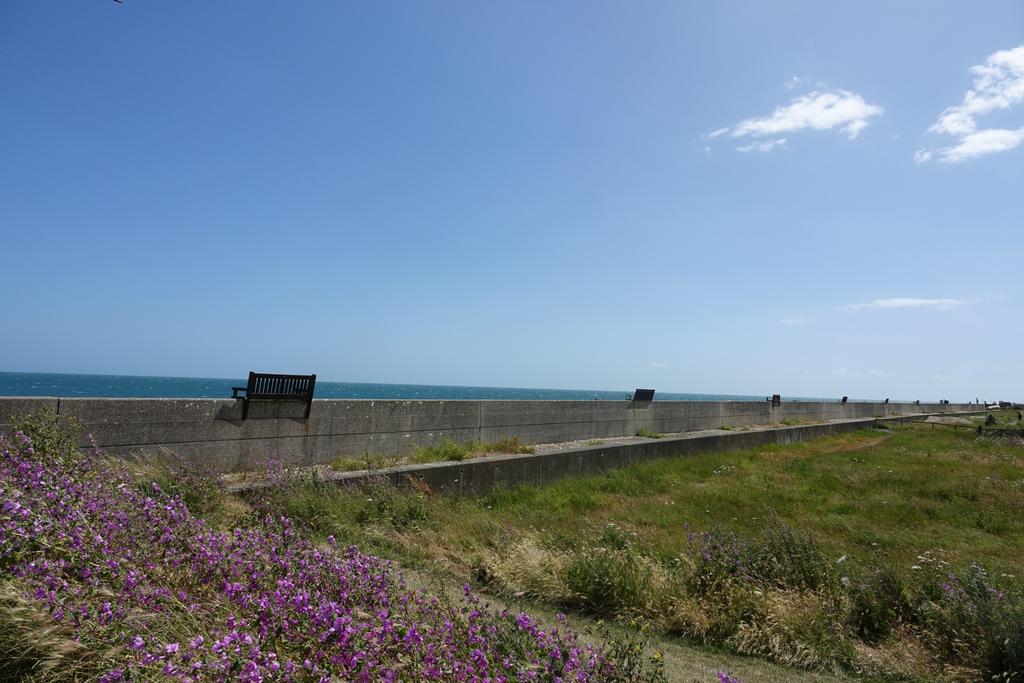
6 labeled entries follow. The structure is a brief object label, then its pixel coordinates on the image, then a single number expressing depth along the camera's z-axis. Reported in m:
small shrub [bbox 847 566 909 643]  4.86
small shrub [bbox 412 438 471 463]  11.11
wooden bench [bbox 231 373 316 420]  9.65
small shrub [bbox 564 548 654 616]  5.48
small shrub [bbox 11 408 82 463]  6.07
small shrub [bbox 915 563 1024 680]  4.06
